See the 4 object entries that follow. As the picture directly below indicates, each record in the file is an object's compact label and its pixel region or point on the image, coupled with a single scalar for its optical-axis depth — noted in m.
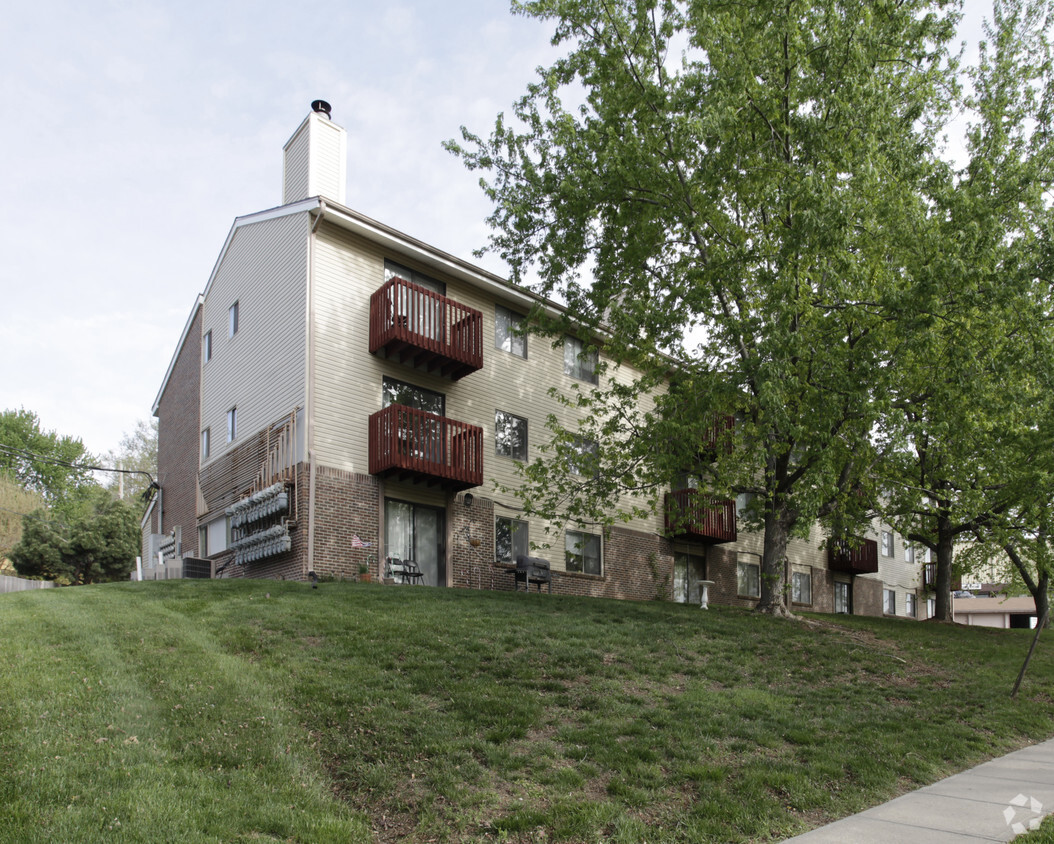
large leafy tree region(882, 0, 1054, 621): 12.52
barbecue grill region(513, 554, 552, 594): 18.95
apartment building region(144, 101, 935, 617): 17.69
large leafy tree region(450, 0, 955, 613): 12.99
